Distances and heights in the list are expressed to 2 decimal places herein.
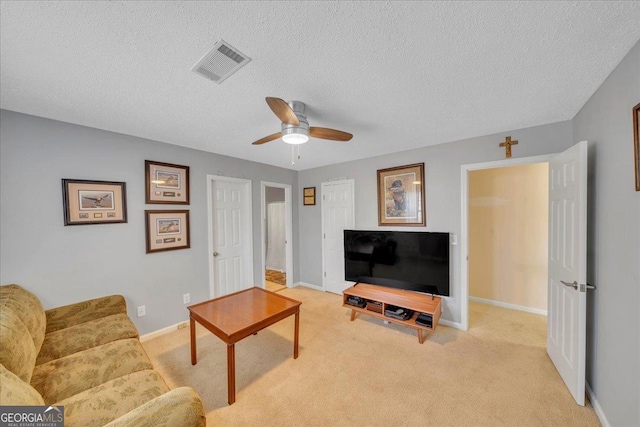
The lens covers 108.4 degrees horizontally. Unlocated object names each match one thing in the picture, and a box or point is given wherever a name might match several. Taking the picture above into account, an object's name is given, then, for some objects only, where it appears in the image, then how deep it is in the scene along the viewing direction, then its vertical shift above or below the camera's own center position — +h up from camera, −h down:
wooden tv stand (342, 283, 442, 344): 2.60 -1.13
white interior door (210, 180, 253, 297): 3.43 -0.41
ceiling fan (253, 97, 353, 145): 1.50 +0.64
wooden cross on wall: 2.49 +0.69
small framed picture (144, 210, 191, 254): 2.69 -0.24
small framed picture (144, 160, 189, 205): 2.69 +0.34
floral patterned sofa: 1.03 -1.01
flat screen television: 2.83 -0.68
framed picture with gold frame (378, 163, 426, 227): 3.11 +0.18
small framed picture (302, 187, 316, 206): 4.36 +0.26
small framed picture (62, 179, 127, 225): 2.19 +0.10
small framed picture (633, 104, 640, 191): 1.20 +0.37
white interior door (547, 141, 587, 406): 1.66 -0.47
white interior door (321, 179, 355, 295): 3.87 -0.28
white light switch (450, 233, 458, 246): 2.84 -0.38
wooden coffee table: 1.79 -0.97
